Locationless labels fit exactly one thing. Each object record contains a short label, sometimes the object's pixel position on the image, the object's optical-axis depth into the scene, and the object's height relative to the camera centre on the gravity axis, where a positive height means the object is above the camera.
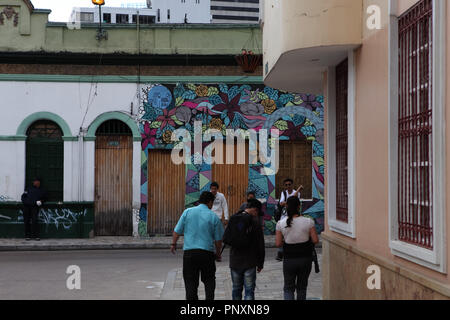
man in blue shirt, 8.38 -0.80
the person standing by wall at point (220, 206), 14.70 -0.58
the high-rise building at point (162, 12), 73.56 +19.88
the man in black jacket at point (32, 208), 20.02 -0.84
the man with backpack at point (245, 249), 8.51 -0.86
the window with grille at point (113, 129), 20.89 +1.48
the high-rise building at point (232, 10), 134.12 +32.41
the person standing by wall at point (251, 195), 15.53 -0.37
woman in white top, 8.41 -0.84
